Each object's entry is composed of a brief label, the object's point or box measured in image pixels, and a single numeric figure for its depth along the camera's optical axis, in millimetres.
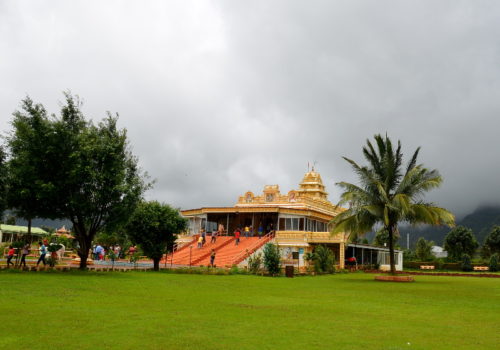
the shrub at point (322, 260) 31844
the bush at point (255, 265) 28672
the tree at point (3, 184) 23656
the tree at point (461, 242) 70000
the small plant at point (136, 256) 29491
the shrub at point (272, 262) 27594
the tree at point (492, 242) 71625
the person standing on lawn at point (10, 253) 23048
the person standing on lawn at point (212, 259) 31131
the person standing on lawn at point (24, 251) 23039
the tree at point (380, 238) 75856
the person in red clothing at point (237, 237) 39812
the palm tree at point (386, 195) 25219
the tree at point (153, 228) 29031
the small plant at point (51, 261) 24698
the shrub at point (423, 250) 72125
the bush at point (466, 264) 53750
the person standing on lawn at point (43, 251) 23875
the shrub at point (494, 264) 52438
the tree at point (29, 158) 22719
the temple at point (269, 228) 37344
